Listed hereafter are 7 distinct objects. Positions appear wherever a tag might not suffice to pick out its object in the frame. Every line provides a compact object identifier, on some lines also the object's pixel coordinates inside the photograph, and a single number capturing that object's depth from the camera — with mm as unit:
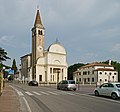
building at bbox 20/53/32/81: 51663
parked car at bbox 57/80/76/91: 19439
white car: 10875
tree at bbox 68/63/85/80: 66527
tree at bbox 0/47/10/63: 27939
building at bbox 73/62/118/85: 52272
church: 46948
